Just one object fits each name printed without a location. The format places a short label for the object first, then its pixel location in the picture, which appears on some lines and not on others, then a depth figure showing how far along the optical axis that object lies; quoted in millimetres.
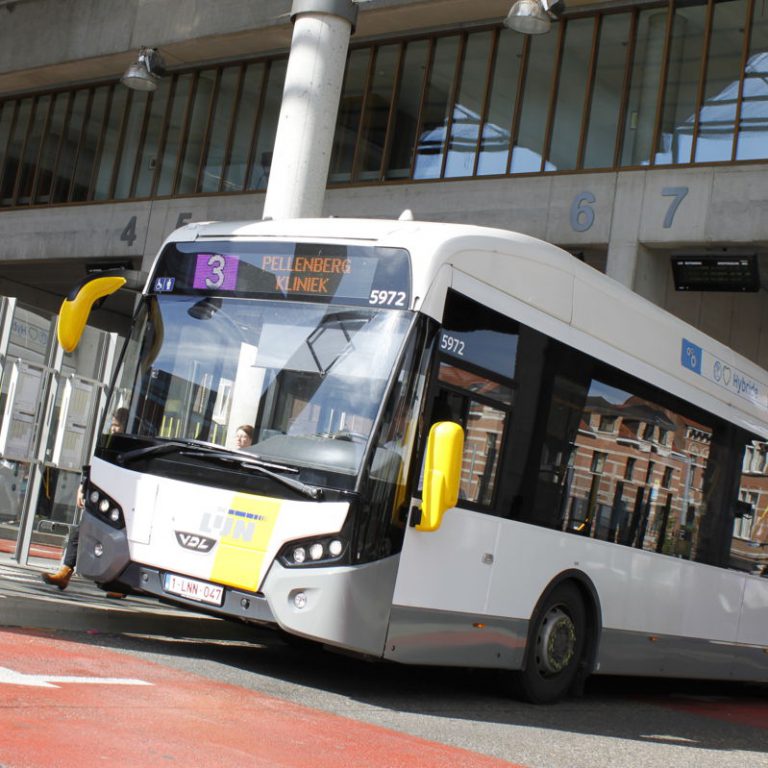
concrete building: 17219
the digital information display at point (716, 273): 17453
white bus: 7539
